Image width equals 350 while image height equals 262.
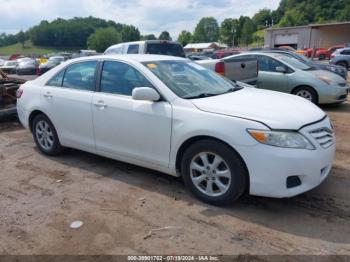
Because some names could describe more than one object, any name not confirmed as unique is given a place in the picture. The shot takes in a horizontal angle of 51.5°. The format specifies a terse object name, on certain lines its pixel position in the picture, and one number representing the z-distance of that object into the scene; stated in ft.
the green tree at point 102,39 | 337.93
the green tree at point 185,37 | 437.75
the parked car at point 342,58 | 77.30
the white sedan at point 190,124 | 11.47
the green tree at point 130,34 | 374.43
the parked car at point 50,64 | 82.07
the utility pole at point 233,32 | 340.59
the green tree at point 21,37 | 431.84
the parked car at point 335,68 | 40.70
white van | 32.65
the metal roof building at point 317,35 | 193.98
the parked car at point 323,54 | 135.13
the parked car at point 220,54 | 95.47
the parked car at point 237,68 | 26.53
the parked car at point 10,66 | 98.61
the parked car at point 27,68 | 92.79
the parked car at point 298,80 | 29.50
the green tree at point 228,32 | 341.82
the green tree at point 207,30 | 466.86
